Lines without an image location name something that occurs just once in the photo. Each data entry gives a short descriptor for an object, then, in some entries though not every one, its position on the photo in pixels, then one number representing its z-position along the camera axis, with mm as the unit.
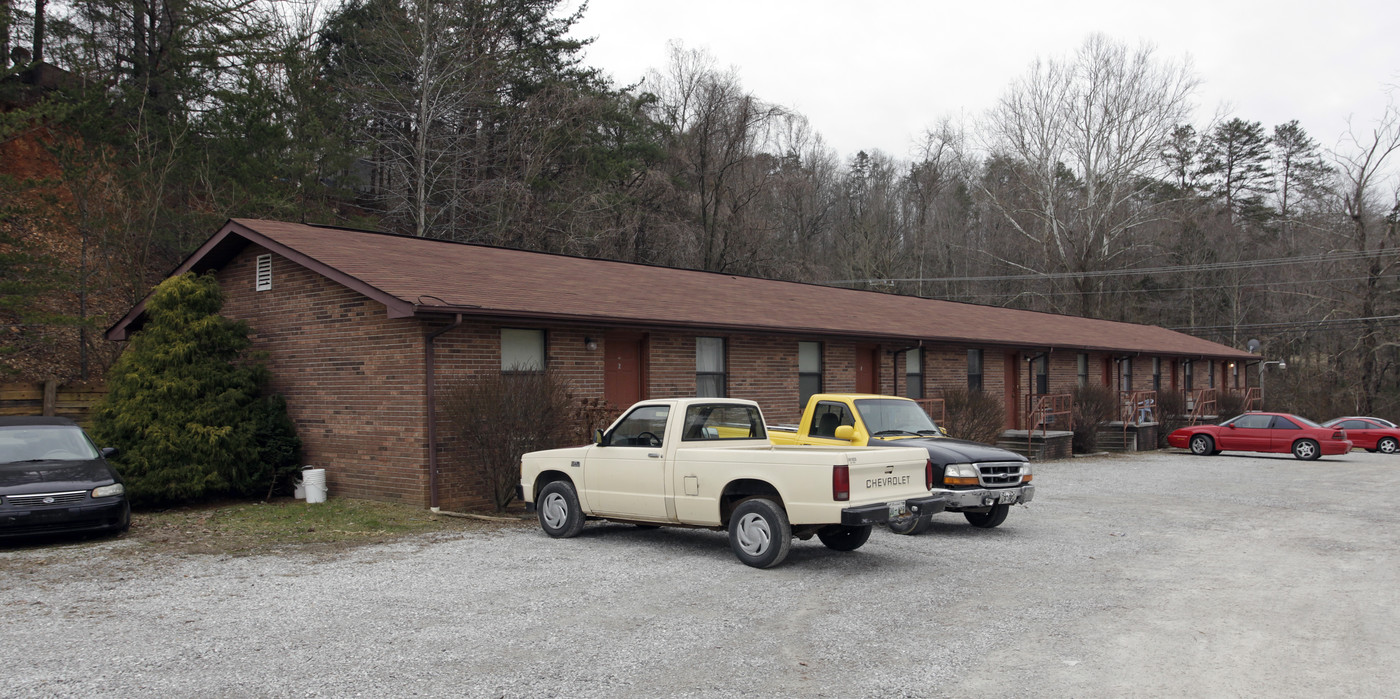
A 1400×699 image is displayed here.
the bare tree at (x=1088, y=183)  45156
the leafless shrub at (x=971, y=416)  21188
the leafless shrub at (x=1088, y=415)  26141
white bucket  13812
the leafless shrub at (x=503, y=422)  12953
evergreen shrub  13398
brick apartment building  13391
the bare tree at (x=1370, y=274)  44625
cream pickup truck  8930
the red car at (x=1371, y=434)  30422
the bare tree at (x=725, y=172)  34969
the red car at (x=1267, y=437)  25656
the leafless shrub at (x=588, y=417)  14602
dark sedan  10273
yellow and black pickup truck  11508
